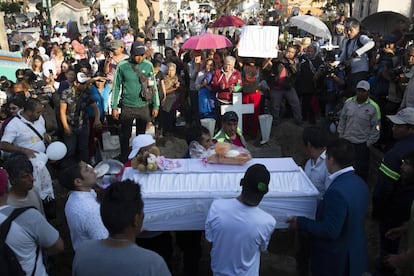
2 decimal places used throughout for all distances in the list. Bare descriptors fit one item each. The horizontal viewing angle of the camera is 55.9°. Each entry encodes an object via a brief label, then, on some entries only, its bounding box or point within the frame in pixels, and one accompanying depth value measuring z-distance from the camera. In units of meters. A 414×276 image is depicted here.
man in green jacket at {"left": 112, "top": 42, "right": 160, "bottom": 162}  5.29
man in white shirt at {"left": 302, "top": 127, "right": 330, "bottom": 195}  3.19
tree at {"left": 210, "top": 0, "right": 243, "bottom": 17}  20.83
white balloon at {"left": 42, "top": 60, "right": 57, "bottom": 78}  8.20
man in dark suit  2.51
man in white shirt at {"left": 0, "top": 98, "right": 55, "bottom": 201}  3.82
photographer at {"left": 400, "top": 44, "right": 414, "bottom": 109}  4.79
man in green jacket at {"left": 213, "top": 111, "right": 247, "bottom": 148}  4.10
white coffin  2.91
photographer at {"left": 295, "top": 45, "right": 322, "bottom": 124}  6.89
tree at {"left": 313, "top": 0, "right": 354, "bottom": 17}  29.35
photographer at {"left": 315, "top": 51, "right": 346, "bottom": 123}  6.68
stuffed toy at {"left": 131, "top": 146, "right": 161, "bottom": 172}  3.17
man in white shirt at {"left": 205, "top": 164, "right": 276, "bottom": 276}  2.35
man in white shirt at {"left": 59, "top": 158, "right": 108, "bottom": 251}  2.65
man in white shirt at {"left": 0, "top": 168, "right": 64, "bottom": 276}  2.20
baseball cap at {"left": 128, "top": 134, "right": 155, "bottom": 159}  3.42
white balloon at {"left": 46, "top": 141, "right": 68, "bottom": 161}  4.16
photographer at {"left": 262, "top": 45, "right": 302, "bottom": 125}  6.64
